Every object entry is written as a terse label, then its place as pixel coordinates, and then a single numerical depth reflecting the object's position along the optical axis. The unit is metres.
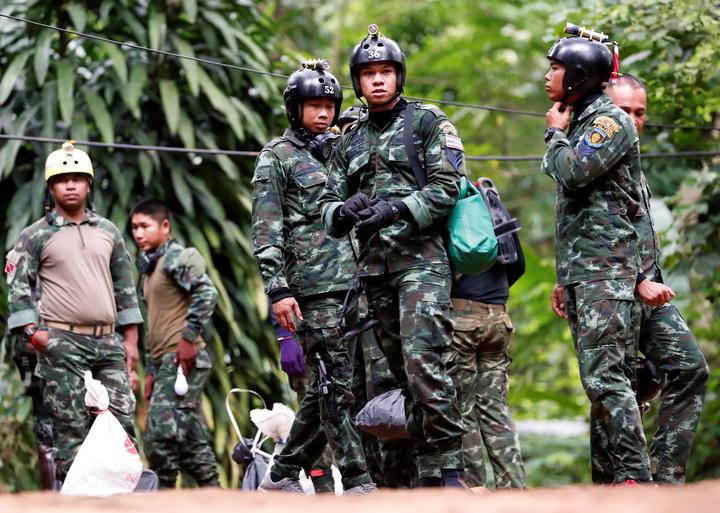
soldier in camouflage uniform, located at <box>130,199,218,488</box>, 17.55
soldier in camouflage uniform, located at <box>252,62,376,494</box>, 13.21
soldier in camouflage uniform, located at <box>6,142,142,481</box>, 15.73
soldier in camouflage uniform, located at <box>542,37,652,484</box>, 12.11
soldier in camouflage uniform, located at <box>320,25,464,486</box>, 11.70
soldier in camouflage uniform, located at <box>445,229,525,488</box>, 14.41
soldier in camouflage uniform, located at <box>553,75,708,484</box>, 13.02
